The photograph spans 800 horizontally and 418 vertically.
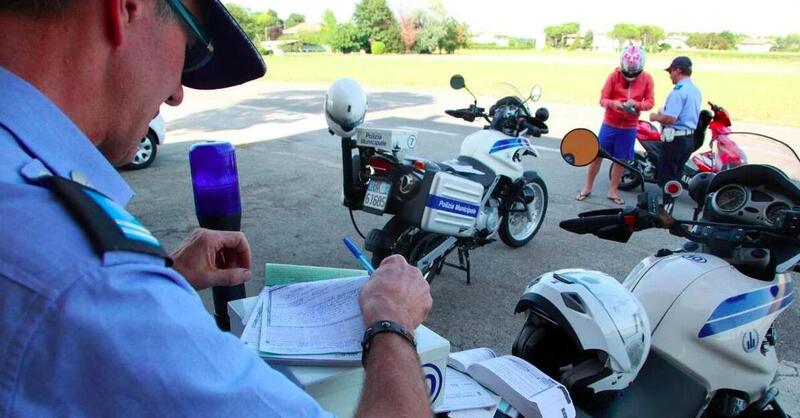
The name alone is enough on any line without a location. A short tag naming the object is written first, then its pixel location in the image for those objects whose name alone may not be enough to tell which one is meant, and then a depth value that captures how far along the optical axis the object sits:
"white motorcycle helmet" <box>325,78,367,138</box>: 3.55
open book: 1.54
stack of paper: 1.14
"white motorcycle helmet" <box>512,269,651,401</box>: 1.73
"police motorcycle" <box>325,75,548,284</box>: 3.61
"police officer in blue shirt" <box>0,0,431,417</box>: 0.60
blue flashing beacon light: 2.11
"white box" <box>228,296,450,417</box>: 1.12
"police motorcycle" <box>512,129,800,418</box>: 1.77
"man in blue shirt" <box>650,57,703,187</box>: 6.43
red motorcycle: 5.74
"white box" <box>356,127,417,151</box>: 3.61
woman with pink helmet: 6.24
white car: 7.70
